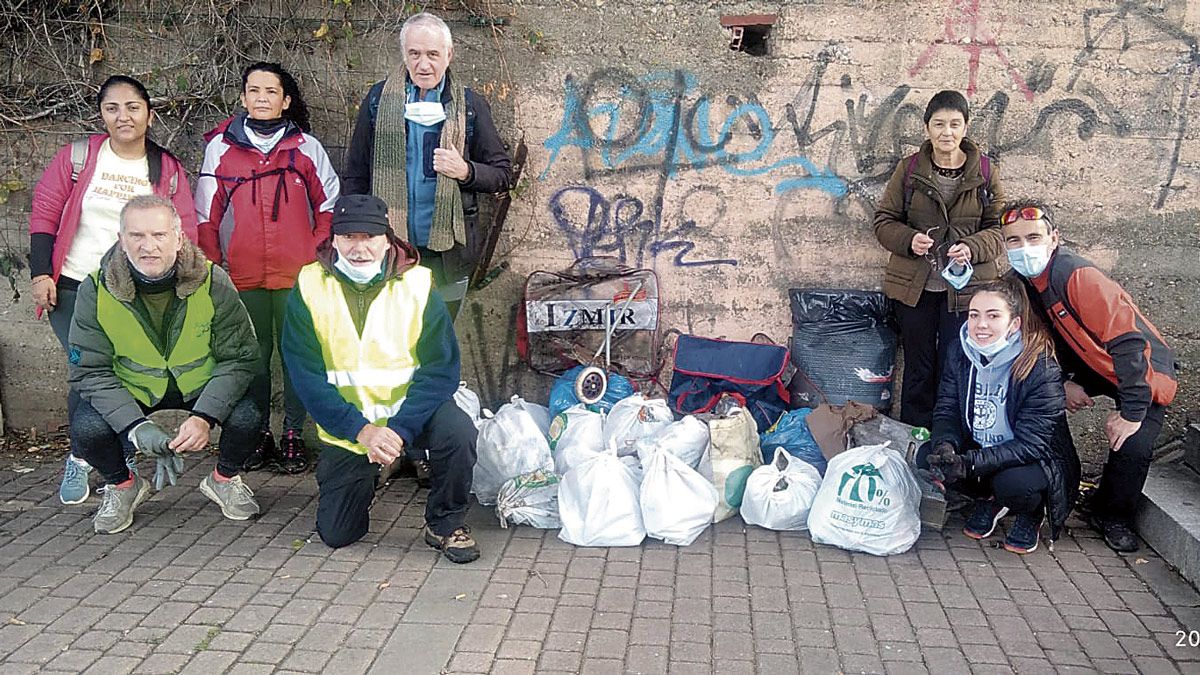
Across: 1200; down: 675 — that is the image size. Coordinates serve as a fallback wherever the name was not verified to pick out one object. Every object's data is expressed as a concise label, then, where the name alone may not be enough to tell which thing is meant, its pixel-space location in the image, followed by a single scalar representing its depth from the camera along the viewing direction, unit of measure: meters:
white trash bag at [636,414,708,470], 4.70
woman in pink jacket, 4.81
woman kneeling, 4.22
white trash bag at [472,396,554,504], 4.80
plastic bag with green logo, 4.28
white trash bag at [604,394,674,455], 4.88
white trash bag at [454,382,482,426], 5.12
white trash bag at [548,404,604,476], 4.83
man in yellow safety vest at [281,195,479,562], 4.11
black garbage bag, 5.34
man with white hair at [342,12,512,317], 4.66
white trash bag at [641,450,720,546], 4.34
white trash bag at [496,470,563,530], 4.51
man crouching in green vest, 4.21
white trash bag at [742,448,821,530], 4.48
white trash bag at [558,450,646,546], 4.34
